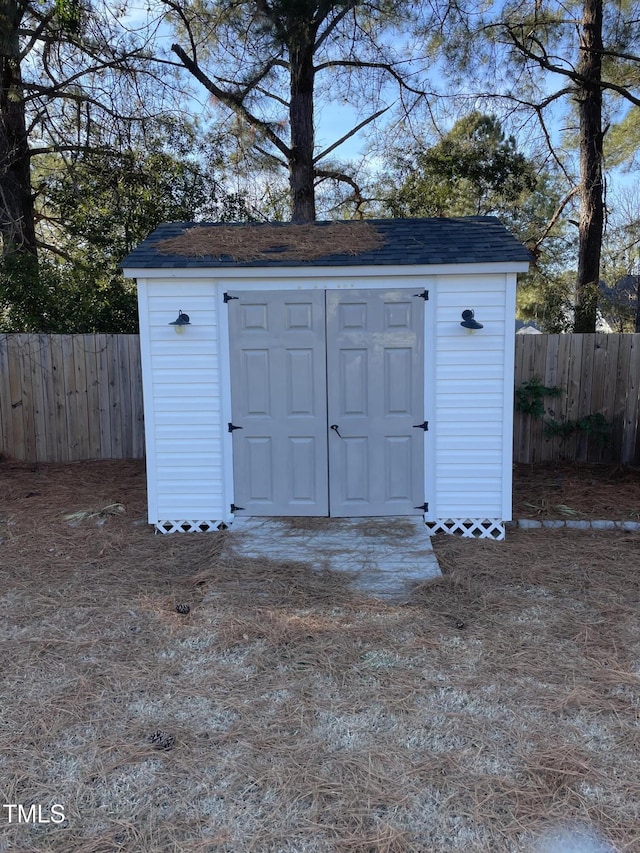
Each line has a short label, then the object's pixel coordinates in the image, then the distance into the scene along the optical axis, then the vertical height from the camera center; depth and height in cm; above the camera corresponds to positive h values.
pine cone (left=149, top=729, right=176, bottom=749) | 257 -160
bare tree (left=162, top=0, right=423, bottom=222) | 865 +487
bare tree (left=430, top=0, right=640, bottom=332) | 934 +479
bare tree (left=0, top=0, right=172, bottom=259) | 822 +400
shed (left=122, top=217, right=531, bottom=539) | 523 -12
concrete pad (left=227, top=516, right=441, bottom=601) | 434 -145
